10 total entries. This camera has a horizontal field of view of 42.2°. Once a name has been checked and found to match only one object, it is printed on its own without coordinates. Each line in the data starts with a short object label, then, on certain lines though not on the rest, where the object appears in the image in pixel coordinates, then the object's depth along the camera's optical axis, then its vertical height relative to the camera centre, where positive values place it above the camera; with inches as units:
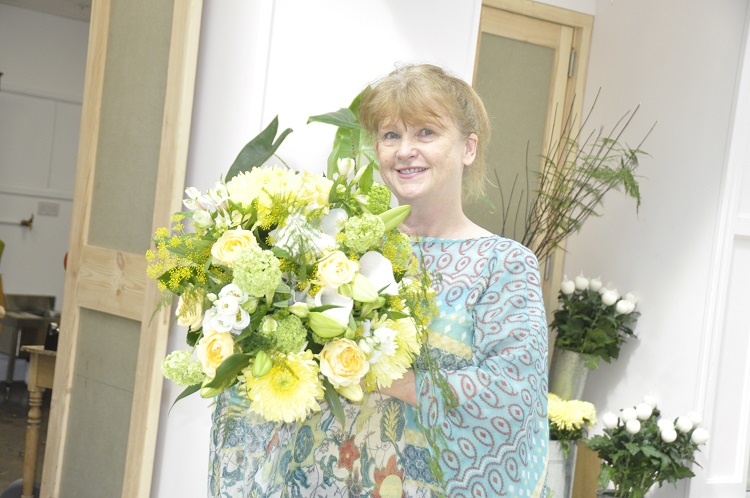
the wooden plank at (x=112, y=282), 108.0 -8.1
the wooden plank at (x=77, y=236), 118.8 -3.6
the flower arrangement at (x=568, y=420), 154.6 -24.8
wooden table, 161.0 -29.7
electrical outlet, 352.2 -1.7
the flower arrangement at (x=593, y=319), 176.7 -9.7
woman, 65.6 -8.0
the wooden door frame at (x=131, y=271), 100.3 -6.9
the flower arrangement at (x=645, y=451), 158.4 -29.2
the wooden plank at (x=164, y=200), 99.9 +1.8
